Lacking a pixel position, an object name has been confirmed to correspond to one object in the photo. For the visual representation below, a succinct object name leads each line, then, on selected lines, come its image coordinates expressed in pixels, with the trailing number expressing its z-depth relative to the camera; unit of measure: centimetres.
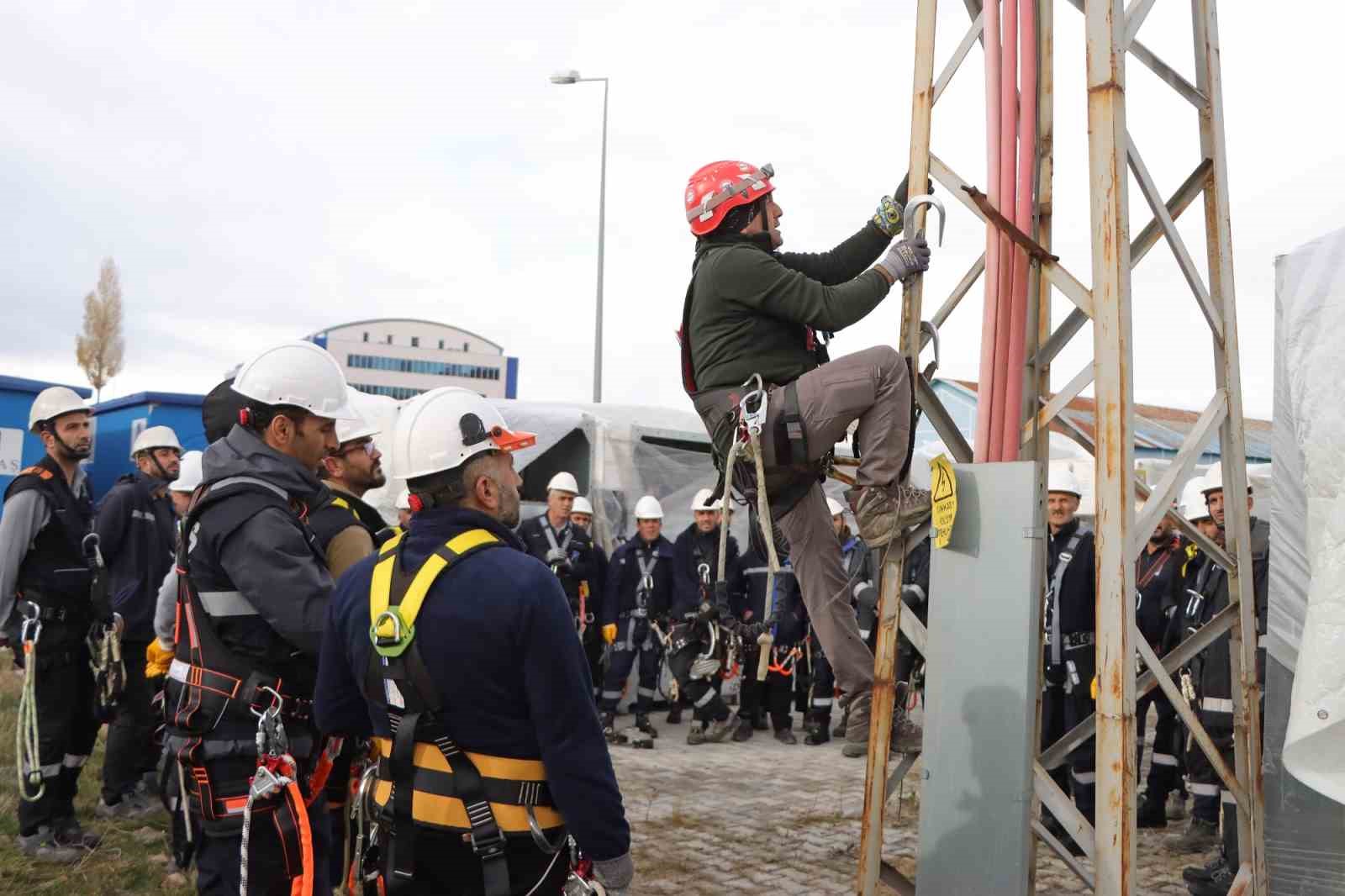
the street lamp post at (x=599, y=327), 1975
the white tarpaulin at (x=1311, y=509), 393
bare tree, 4847
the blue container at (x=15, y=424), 1344
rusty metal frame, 390
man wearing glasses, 436
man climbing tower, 403
